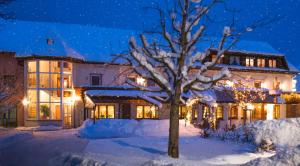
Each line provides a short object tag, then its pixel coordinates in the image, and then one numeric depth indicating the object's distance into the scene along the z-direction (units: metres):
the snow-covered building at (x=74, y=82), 30.80
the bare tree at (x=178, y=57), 13.37
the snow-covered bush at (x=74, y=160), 10.63
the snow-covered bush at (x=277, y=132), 17.36
